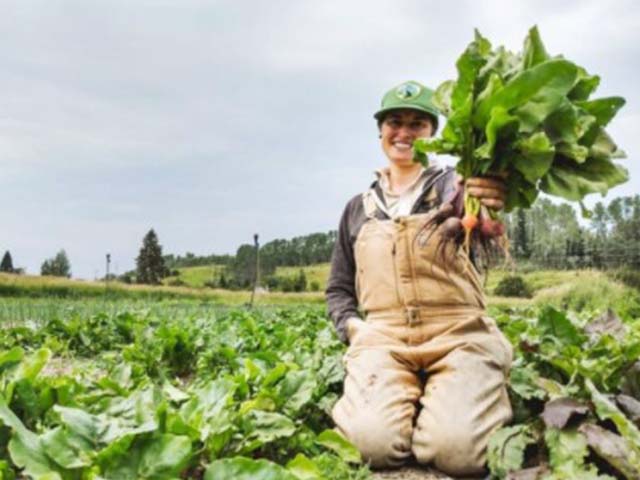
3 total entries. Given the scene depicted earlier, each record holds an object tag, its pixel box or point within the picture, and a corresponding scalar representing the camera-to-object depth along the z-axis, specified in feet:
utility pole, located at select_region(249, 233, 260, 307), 64.54
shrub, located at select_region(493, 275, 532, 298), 90.48
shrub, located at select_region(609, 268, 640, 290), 86.32
